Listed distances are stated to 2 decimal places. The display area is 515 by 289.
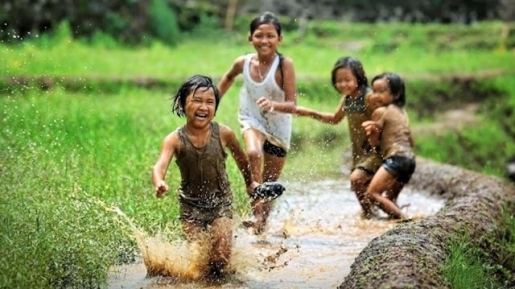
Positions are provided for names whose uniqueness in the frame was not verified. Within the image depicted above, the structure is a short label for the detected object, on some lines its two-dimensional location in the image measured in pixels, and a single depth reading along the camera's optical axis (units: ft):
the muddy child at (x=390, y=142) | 50.72
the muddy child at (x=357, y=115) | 50.78
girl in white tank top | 46.68
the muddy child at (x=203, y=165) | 36.88
